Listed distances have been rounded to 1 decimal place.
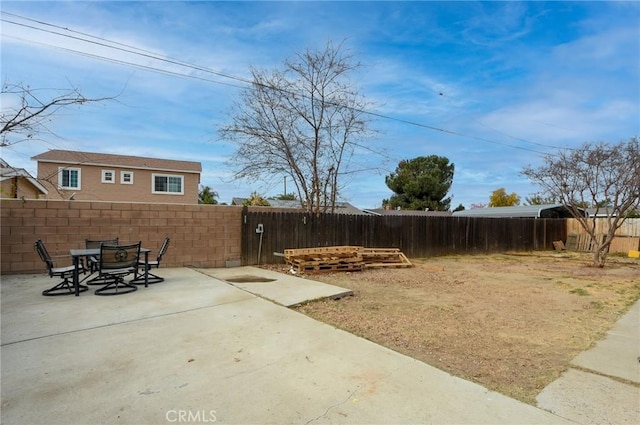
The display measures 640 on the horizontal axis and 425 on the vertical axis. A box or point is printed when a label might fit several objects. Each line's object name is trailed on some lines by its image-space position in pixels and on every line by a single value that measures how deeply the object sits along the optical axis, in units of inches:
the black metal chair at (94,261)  240.8
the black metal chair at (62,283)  225.8
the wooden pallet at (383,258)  422.6
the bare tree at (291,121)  467.2
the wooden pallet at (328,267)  358.6
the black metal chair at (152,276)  271.4
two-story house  771.4
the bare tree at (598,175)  456.4
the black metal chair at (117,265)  228.4
